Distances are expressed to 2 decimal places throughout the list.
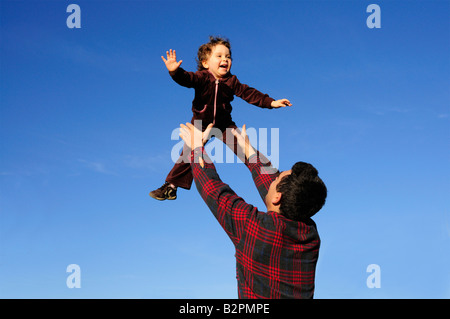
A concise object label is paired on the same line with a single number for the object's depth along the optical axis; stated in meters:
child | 5.68
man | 3.56
